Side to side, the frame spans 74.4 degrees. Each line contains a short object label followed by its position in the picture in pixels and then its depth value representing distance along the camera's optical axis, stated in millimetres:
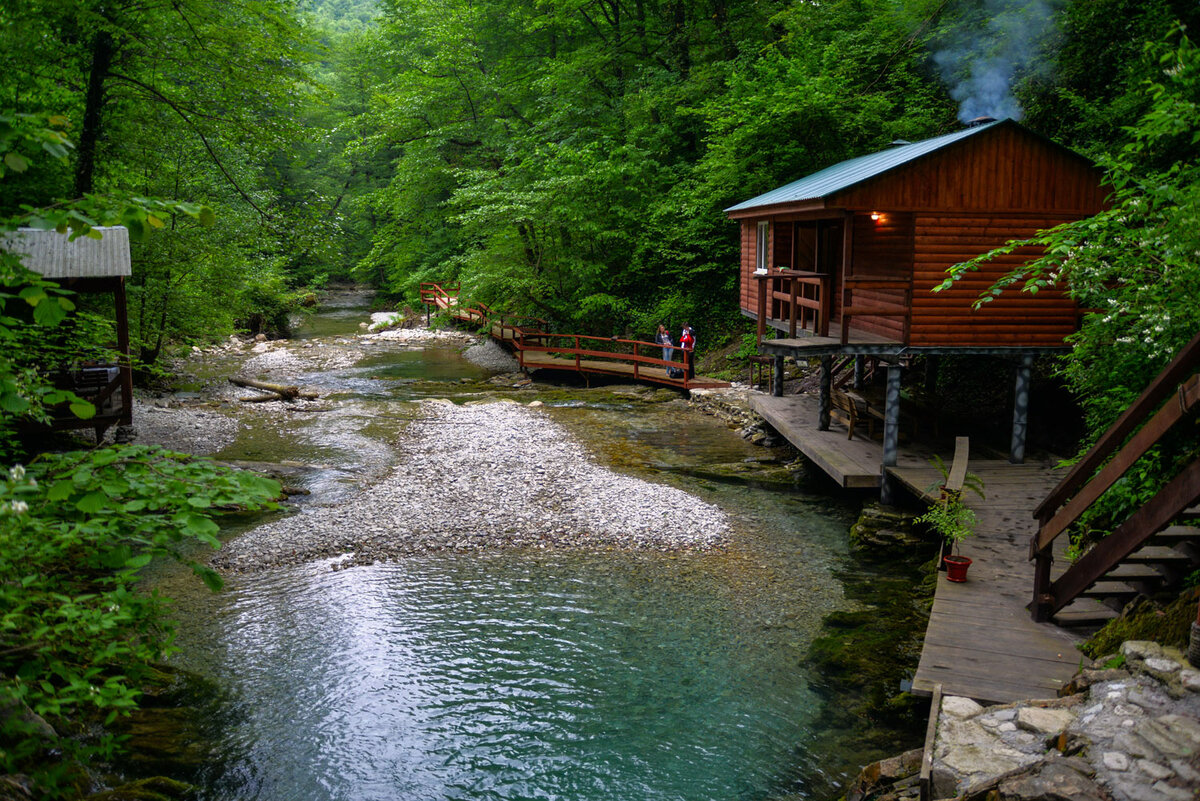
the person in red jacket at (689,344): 22106
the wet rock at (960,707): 5812
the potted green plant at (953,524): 8289
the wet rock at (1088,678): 5363
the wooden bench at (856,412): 13969
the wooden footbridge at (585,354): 22516
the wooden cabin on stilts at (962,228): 11883
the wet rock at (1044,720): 5141
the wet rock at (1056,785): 4238
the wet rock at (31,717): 5166
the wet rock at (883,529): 11234
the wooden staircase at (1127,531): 5203
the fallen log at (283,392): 21734
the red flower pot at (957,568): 8250
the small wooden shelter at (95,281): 13156
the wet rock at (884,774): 5777
